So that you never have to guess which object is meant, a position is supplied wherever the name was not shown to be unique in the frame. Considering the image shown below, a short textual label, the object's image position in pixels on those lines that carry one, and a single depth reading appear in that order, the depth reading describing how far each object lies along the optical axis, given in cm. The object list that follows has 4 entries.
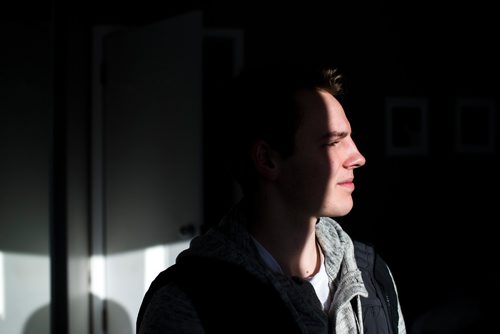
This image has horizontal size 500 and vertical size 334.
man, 90
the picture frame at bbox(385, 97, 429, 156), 309
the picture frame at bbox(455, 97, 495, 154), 313
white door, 254
